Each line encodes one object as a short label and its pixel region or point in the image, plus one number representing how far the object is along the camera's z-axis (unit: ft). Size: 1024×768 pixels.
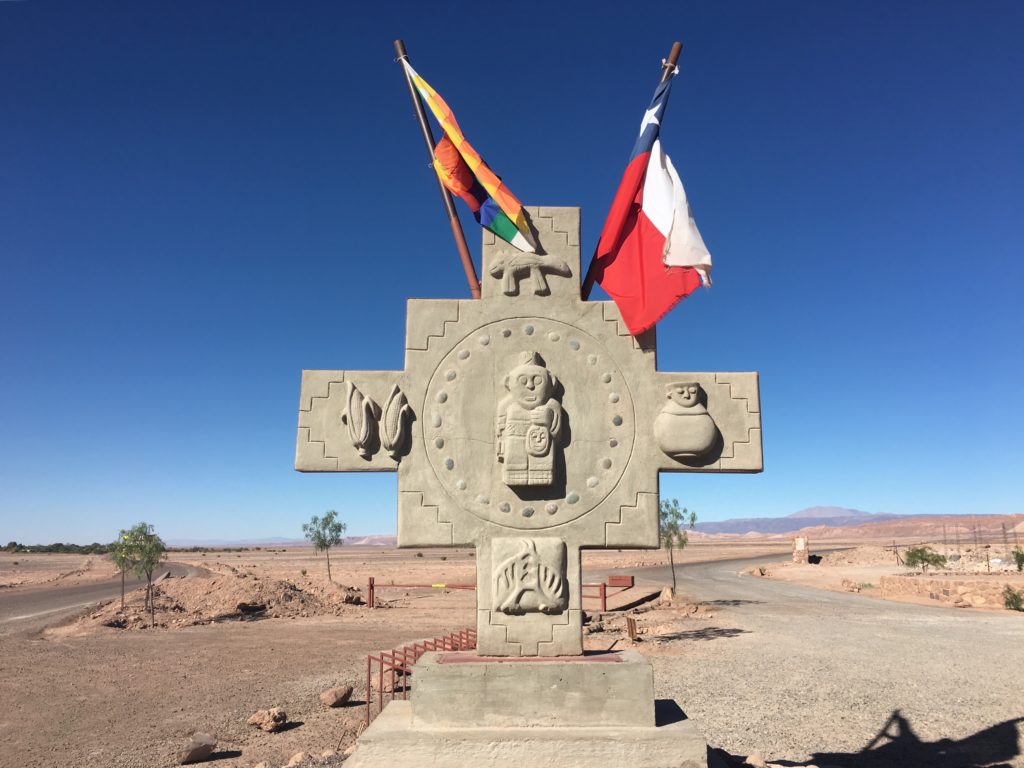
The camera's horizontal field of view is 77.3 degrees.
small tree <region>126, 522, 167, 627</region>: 93.35
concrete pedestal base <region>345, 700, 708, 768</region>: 18.12
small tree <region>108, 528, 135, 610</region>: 92.94
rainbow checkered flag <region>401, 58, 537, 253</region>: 22.80
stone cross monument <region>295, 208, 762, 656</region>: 20.67
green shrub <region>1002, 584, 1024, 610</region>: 85.35
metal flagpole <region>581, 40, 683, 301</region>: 23.53
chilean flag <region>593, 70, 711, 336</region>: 22.18
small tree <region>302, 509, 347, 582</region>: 156.46
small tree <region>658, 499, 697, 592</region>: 111.96
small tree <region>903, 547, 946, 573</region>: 129.62
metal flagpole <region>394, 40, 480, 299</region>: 23.54
